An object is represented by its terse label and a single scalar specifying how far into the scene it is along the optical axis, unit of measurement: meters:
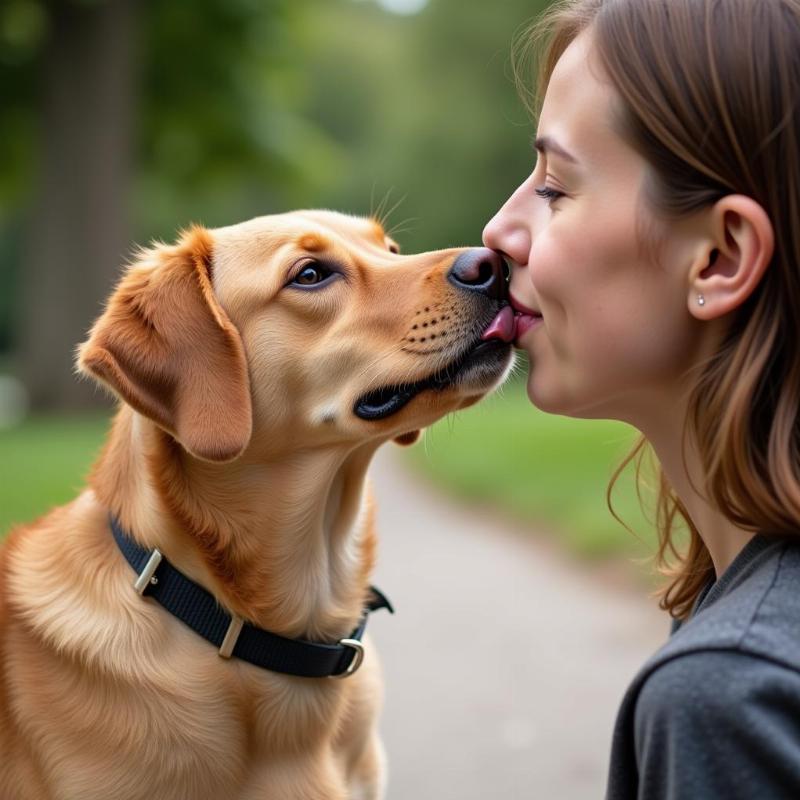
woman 1.85
